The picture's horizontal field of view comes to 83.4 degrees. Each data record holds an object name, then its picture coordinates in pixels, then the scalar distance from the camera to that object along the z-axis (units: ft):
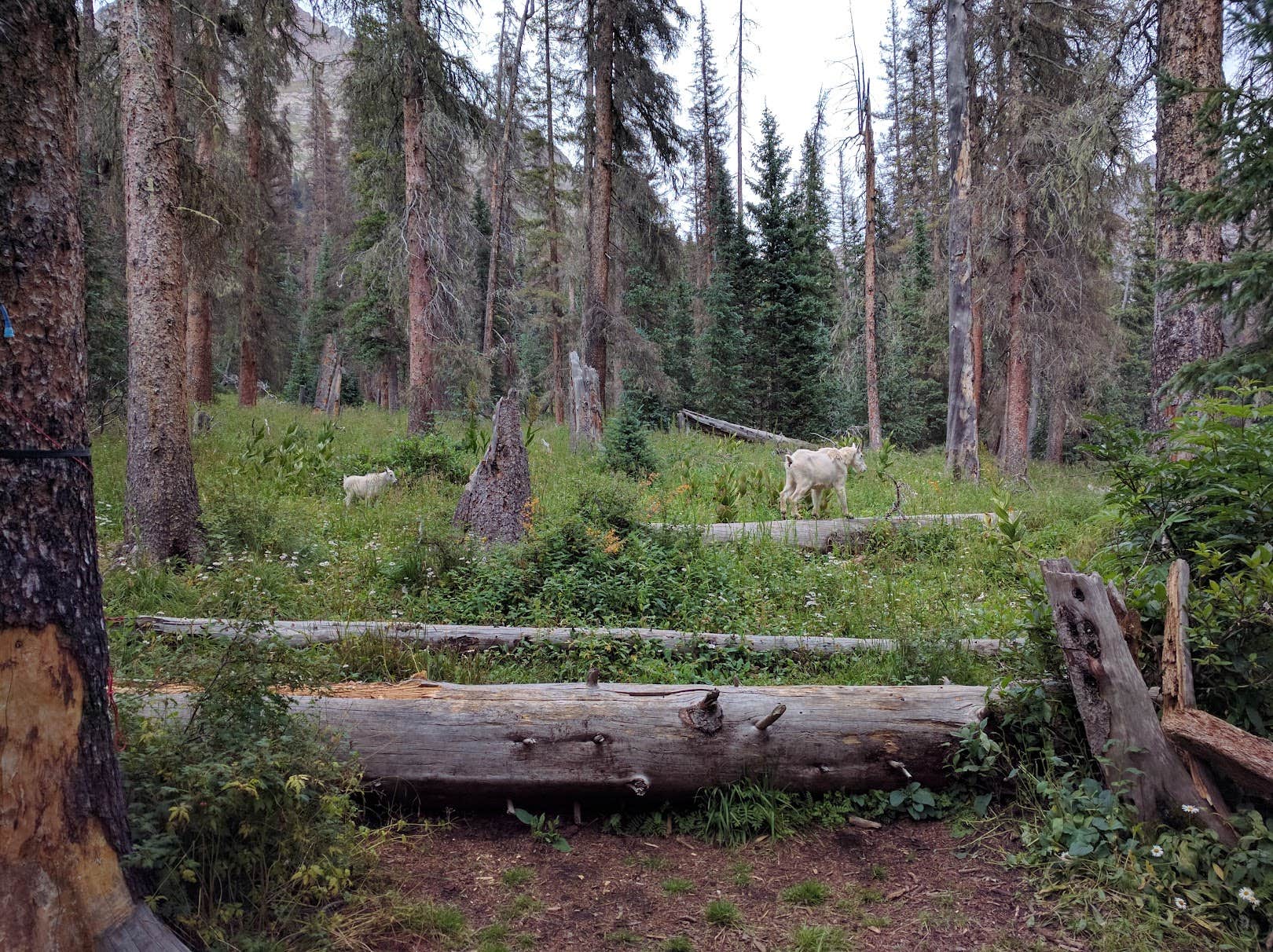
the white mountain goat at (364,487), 32.17
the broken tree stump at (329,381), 74.23
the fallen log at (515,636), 18.01
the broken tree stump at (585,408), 51.93
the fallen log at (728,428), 74.08
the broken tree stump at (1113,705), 11.23
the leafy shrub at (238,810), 9.07
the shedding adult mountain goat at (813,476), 32.53
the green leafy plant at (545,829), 13.08
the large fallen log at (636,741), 13.34
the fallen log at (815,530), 28.30
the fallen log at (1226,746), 9.97
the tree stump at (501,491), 25.89
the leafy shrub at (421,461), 37.55
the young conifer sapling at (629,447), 42.50
